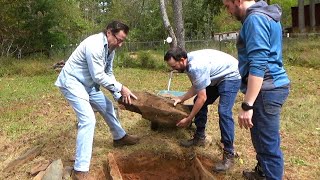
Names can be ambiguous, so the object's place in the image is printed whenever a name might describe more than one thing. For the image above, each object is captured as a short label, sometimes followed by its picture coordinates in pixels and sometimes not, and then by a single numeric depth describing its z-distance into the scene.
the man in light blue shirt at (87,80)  2.93
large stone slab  3.40
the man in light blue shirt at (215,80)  2.95
